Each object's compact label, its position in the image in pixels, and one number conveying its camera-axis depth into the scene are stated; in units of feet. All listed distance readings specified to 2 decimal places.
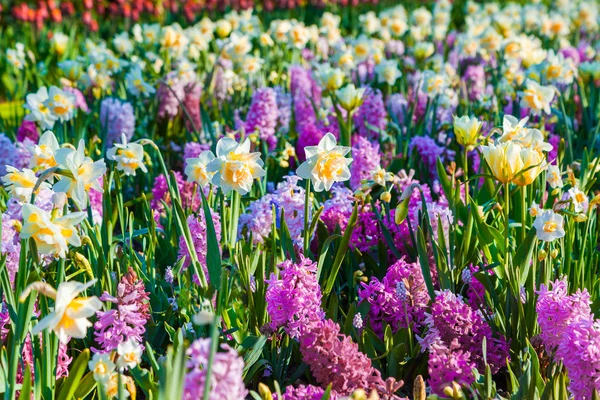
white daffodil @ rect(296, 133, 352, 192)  6.19
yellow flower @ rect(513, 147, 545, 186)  5.82
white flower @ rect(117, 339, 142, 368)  4.80
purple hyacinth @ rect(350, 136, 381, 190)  8.91
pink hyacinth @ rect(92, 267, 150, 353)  5.48
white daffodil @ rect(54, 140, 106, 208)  5.72
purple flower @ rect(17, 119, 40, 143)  11.23
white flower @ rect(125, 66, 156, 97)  11.73
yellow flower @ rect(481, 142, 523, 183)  5.81
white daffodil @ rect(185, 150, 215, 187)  6.73
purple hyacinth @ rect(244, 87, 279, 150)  10.95
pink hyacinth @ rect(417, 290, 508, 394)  5.54
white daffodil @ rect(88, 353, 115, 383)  4.74
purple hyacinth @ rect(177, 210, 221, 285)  6.85
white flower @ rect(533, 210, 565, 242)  5.97
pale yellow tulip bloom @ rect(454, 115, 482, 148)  7.61
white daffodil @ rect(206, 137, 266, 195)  6.08
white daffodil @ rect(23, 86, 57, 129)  9.49
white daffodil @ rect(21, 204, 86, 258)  5.02
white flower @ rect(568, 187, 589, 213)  6.59
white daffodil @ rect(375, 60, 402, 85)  12.99
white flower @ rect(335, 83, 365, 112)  10.01
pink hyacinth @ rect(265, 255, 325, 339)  5.91
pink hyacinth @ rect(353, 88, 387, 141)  11.67
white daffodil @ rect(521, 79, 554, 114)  9.50
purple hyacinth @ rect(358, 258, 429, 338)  6.48
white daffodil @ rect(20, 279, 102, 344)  4.38
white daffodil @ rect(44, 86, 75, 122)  9.55
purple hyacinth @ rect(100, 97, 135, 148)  11.40
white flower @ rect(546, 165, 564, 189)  7.21
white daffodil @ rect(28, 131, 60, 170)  6.65
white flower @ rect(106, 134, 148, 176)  6.97
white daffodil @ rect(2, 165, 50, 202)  6.07
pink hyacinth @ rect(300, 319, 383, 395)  5.38
